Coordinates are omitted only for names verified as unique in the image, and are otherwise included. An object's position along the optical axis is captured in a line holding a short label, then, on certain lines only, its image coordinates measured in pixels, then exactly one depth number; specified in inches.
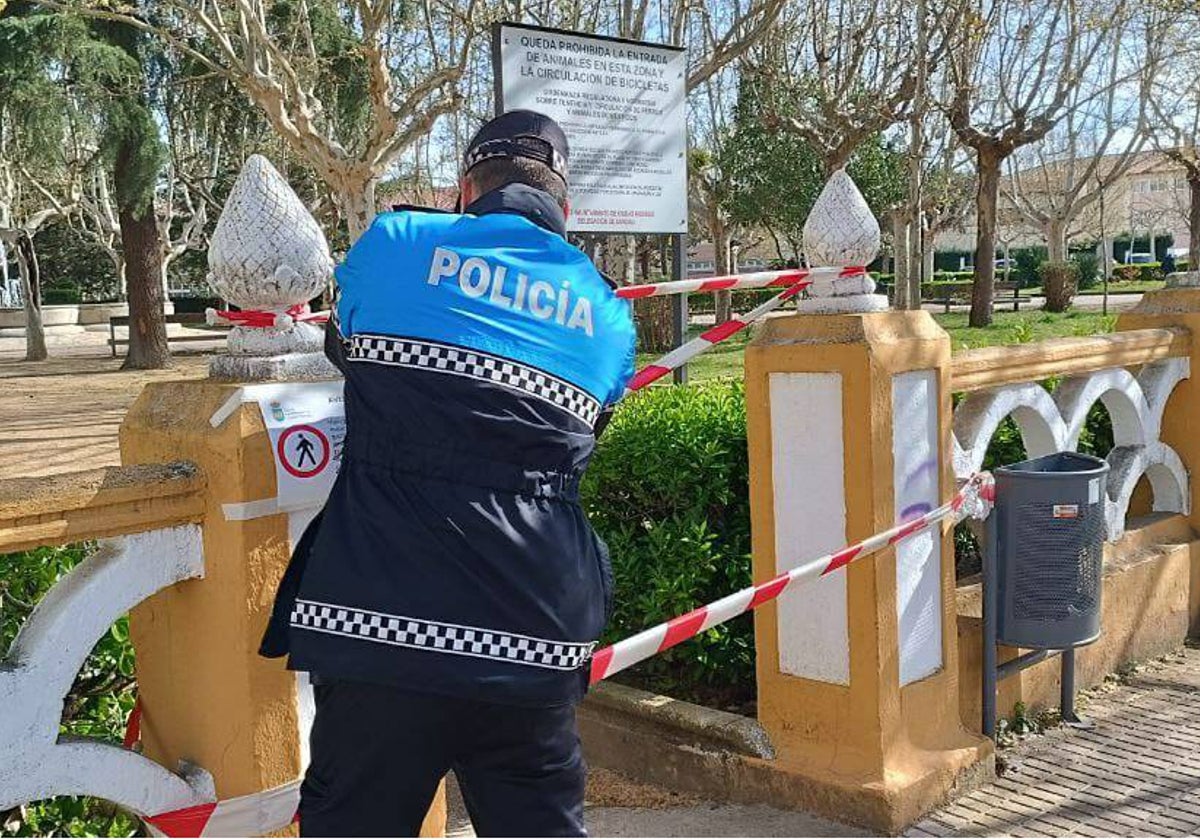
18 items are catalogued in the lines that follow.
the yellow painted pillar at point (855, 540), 152.6
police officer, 84.9
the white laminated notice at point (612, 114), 257.8
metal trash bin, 171.2
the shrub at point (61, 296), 2079.2
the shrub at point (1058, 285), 1228.5
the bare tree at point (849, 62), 807.7
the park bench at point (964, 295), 1492.0
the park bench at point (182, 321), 1177.4
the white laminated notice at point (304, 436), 109.0
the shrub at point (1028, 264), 1964.8
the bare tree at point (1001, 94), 893.8
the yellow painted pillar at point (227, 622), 107.3
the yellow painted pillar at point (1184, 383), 232.2
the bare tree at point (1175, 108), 1055.6
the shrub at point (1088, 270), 1850.4
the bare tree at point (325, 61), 591.5
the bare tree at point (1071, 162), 1165.4
